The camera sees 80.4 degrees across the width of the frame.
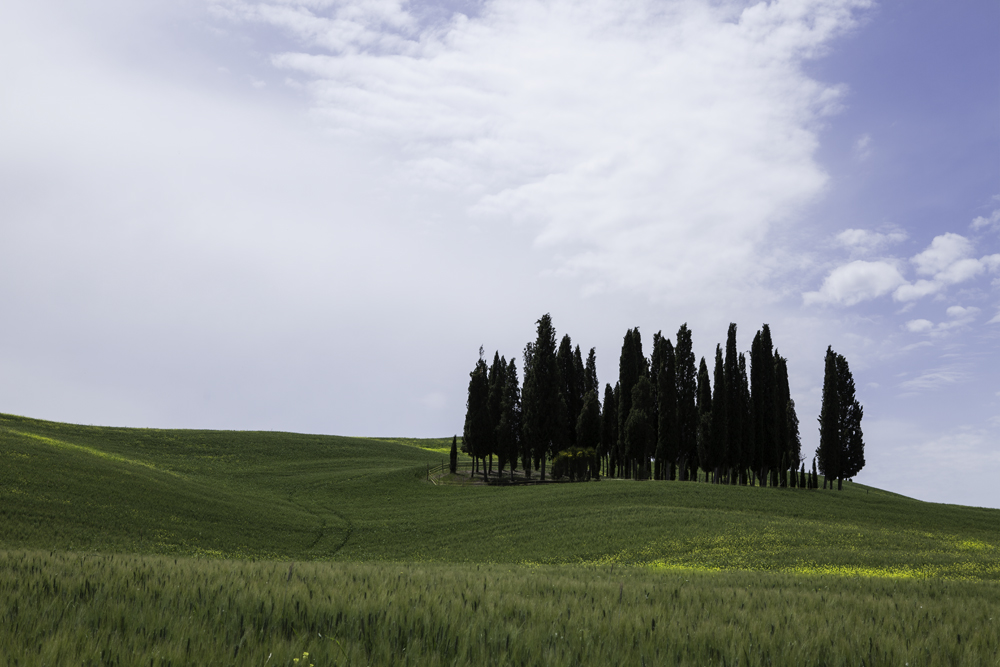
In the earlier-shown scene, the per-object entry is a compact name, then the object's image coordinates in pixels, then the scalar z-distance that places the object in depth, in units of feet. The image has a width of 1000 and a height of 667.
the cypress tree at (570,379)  268.62
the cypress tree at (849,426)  290.35
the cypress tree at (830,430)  272.72
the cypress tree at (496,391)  259.39
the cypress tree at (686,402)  246.88
